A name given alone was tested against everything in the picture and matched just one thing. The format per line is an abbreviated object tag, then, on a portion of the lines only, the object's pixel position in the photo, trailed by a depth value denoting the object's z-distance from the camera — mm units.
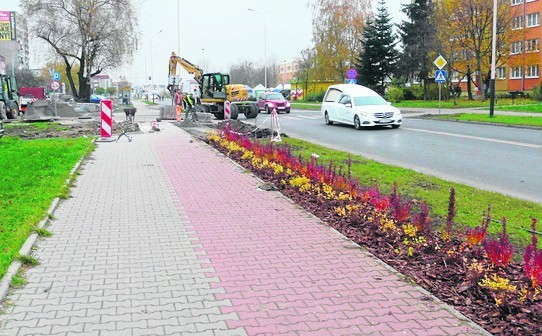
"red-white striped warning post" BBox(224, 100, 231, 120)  31045
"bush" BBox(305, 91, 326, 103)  68312
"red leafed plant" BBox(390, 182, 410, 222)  7051
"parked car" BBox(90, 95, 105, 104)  73375
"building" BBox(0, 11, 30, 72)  53575
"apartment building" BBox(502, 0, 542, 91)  53188
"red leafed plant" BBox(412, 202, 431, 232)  6570
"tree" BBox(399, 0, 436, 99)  51969
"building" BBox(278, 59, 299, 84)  170538
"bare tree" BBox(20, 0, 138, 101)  51938
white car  25031
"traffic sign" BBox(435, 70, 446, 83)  30953
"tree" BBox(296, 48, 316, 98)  70625
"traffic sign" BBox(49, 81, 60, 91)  42925
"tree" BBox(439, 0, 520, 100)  42438
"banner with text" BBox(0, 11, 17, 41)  73000
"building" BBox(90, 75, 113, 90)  131325
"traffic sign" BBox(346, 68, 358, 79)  40969
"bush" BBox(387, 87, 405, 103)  55250
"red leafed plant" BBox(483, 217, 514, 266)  5328
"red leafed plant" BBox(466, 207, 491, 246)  5980
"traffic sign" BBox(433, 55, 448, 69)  30656
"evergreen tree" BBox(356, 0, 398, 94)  57344
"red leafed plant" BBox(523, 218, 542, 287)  4785
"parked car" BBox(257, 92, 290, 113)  44156
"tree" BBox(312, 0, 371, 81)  65562
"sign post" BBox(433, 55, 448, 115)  30703
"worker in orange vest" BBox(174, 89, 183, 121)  35688
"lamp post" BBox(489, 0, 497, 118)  29109
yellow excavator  36219
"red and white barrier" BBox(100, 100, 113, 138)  20500
